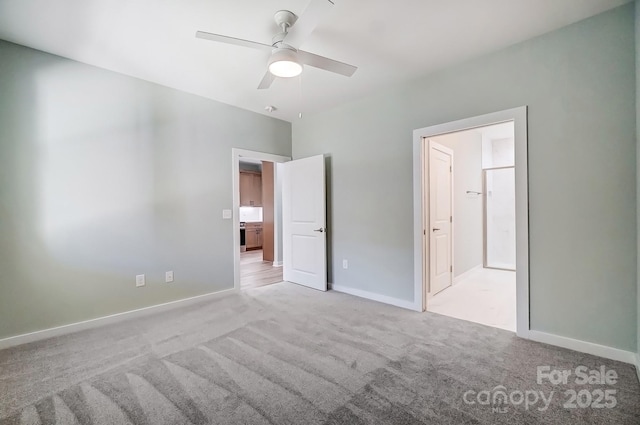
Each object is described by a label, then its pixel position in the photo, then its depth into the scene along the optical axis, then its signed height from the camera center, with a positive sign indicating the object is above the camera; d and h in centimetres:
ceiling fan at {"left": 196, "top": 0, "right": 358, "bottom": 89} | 183 +118
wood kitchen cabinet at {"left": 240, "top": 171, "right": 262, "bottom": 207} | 832 +65
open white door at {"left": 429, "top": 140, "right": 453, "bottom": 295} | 366 -12
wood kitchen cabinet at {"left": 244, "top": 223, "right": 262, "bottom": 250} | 830 -77
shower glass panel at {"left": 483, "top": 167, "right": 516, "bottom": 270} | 553 -23
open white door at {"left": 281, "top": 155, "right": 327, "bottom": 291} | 412 -21
